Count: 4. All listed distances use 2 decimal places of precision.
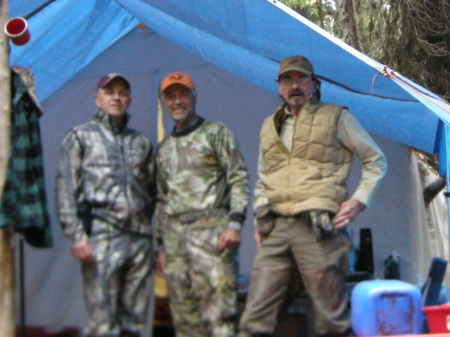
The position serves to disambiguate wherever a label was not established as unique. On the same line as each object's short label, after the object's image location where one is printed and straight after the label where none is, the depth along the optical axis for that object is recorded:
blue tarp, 4.17
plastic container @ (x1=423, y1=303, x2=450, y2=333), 3.85
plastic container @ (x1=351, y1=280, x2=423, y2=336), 3.78
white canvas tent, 4.37
